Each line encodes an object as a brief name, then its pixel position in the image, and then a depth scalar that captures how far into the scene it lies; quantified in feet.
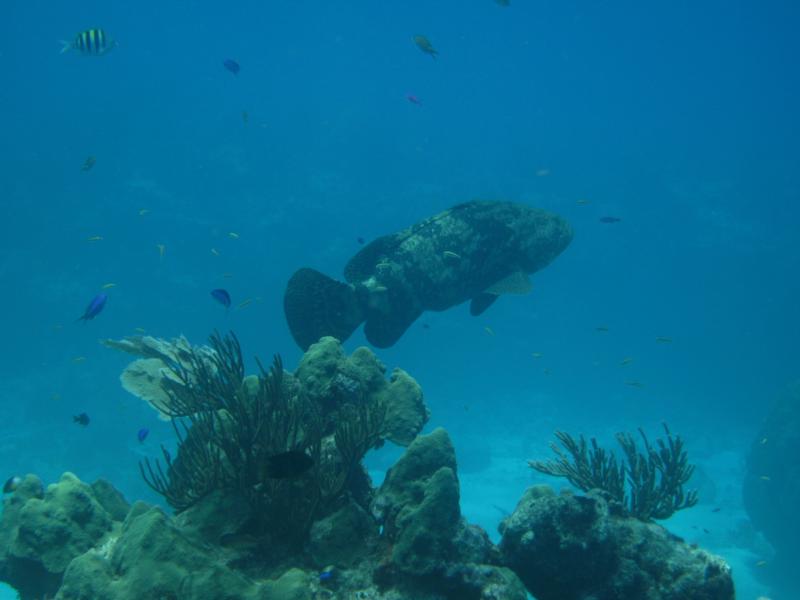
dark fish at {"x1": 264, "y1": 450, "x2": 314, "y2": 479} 12.34
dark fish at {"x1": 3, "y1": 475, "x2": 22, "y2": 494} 22.82
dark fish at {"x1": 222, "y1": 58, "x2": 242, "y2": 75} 58.08
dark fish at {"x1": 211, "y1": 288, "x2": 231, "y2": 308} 36.14
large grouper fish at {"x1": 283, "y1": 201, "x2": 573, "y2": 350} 32.42
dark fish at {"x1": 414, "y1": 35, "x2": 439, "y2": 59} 44.09
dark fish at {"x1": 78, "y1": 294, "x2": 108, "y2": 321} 32.69
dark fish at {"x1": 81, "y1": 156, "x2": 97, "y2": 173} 54.39
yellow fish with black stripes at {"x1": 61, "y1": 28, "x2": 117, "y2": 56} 36.96
